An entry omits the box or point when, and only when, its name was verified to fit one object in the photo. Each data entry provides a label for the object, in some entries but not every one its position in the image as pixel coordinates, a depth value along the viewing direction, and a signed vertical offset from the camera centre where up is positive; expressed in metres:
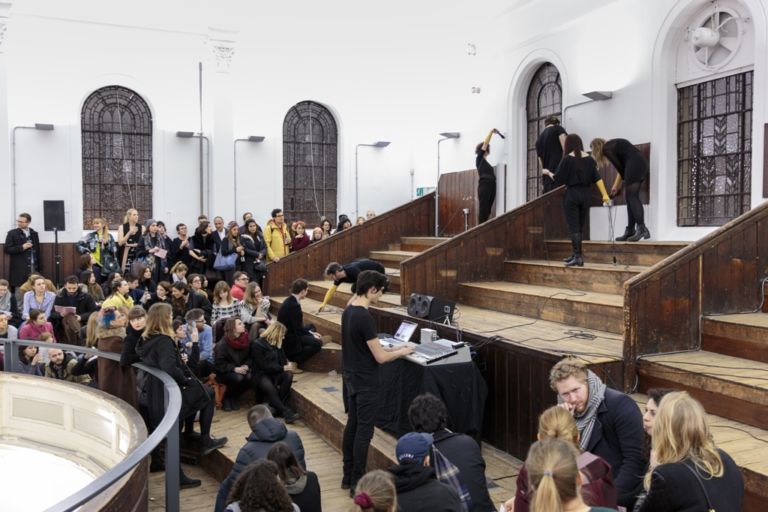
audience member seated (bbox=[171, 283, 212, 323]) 8.72 -0.86
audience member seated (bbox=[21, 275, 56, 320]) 9.15 -0.88
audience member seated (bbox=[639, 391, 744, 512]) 2.73 -0.92
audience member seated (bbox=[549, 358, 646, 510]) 3.63 -0.95
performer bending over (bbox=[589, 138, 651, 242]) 8.71 +0.67
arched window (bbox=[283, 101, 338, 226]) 15.59 +1.46
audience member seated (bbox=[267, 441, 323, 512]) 4.22 -1.50
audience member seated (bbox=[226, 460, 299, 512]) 3.41 -1.25
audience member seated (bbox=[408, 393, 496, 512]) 3.95 -1.21
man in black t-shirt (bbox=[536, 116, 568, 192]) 9.95 +1.16
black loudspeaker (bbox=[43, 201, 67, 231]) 12.62 +0.27
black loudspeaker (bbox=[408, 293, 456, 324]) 6.86 -0.77
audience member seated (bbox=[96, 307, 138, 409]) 6.54 -1.26
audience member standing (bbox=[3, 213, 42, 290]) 11.68 -0.33
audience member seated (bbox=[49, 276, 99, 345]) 8.96 -1.03
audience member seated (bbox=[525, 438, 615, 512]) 2.53 -0.90
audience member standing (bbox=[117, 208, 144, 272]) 11.16 -0.14
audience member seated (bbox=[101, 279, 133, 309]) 8.28 -0.77
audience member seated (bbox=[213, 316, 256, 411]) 7.77 -1.40
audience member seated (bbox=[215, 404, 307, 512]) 4.62 -1.42
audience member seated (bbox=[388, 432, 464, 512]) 3.45 -1.25
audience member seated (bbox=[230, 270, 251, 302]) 9.52 -0.73
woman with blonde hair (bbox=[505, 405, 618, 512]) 3.04 -1.06
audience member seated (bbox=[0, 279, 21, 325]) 9.45 -0.95
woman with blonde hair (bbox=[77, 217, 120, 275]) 11.05 -0.26
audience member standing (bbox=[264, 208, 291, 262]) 12.15 -0.14
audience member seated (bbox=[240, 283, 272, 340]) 8.69 -0.95
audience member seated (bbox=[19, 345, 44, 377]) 7.47 -1.34
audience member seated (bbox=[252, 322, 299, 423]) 7.68 -1.50
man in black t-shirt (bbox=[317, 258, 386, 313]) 8.61 -0.48
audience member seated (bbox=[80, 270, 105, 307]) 9.77 -0.75
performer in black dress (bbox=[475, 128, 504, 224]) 11.14 +0.75
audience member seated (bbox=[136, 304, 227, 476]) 5.94 -1.32
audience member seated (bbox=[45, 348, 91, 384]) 7.45 -1.43
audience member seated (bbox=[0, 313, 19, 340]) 7.68 -1.08
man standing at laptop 5.37 -0.98
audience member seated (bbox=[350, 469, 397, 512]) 2.93 -1.09
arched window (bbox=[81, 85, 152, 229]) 14.06 +1.50
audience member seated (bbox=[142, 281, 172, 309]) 8.72 -0.74
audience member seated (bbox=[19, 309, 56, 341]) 7.96 -1.07
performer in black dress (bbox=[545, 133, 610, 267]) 8.01 +0.47
